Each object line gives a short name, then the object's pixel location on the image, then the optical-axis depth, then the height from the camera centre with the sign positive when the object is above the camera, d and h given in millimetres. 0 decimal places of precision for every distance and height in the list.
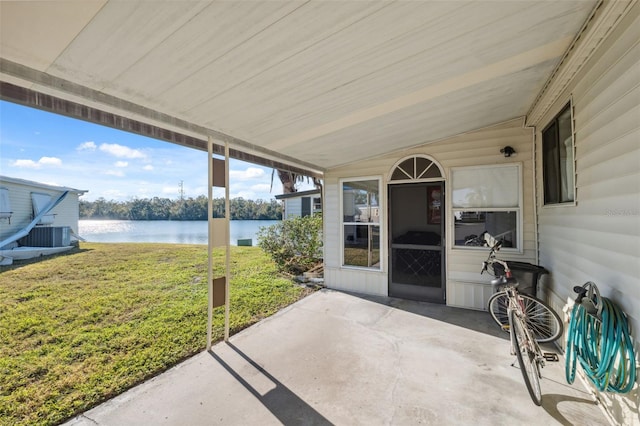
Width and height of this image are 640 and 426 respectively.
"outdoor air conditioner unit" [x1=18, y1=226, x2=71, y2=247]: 9305 -768
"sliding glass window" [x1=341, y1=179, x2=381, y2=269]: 5094 -160
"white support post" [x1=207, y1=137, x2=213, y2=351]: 3053 -135
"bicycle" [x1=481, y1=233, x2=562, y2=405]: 2215 -1165
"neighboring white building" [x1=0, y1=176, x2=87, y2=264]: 8477 -98
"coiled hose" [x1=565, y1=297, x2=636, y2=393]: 1654 -910
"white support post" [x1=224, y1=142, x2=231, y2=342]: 3262 -98
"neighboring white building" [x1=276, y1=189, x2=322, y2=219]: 12555 +463
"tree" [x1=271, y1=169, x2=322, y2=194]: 12273 +1543
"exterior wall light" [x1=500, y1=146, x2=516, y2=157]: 3994 +944
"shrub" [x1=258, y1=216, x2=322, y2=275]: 7656 -753
